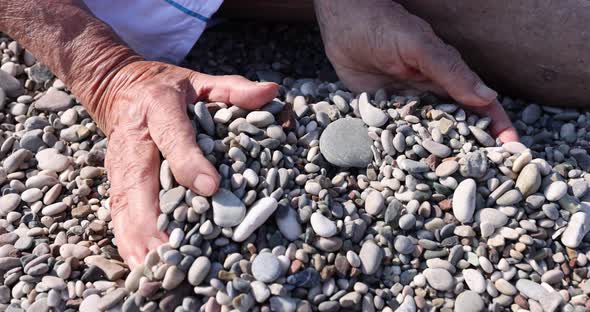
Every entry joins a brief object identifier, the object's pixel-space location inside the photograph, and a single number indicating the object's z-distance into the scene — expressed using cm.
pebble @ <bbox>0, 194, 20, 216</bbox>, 62
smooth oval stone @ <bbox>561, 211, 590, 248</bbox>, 55
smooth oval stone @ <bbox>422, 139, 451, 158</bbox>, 57
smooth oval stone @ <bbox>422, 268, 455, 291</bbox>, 54
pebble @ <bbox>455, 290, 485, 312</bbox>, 53
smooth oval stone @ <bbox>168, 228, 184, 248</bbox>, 52
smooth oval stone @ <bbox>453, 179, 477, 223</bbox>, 55
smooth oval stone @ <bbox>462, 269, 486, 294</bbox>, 53
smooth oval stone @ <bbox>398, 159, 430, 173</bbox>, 56
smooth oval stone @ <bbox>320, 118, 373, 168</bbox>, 59
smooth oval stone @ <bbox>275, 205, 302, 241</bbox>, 54
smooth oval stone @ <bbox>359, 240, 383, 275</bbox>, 54
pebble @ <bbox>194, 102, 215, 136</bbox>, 58
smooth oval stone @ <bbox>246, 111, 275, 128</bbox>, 58
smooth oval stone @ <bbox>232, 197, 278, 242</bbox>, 53
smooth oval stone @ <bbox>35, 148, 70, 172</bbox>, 65
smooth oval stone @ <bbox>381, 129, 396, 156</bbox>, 58
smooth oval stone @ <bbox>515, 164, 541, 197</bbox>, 56
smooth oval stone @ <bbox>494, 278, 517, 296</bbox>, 53
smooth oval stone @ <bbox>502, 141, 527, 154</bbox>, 59
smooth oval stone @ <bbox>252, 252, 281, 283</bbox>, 52
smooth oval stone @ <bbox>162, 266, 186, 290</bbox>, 51
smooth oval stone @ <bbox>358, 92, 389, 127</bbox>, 60
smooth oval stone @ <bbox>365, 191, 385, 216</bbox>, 56
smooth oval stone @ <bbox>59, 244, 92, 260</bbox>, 58
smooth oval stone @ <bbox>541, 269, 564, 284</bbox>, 54
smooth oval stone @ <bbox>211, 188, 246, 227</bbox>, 53
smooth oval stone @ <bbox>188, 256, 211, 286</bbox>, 51
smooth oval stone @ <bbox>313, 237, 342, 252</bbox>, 54
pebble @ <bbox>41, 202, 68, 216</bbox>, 61
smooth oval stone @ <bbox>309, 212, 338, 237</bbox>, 54
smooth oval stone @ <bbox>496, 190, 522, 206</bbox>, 55
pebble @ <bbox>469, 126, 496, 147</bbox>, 59
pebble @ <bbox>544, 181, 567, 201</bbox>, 56
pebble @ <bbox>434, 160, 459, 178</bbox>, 56
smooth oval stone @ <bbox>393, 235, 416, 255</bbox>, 54
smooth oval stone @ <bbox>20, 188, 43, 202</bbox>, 62
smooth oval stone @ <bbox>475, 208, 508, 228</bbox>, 55
